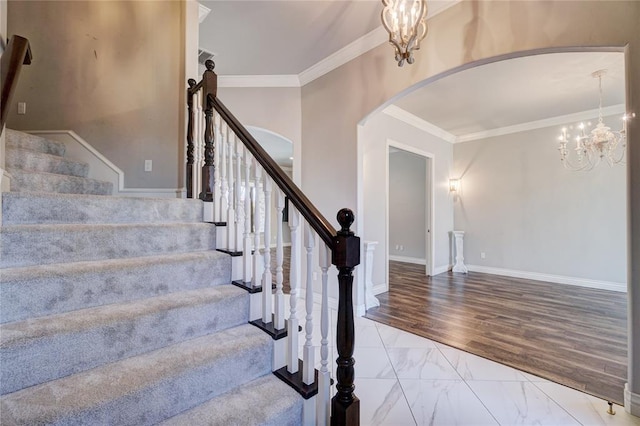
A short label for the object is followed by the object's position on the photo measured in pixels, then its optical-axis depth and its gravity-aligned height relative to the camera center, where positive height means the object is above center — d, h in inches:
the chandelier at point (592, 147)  134.6 +38.1
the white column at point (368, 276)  140.8 -31.0
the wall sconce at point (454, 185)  238.1 +25.8
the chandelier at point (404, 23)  77.4 +53.9
